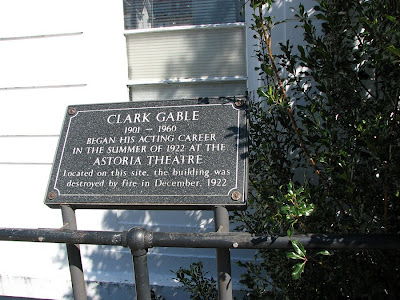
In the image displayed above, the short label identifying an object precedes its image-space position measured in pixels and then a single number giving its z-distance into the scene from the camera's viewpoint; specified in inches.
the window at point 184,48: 133.6
